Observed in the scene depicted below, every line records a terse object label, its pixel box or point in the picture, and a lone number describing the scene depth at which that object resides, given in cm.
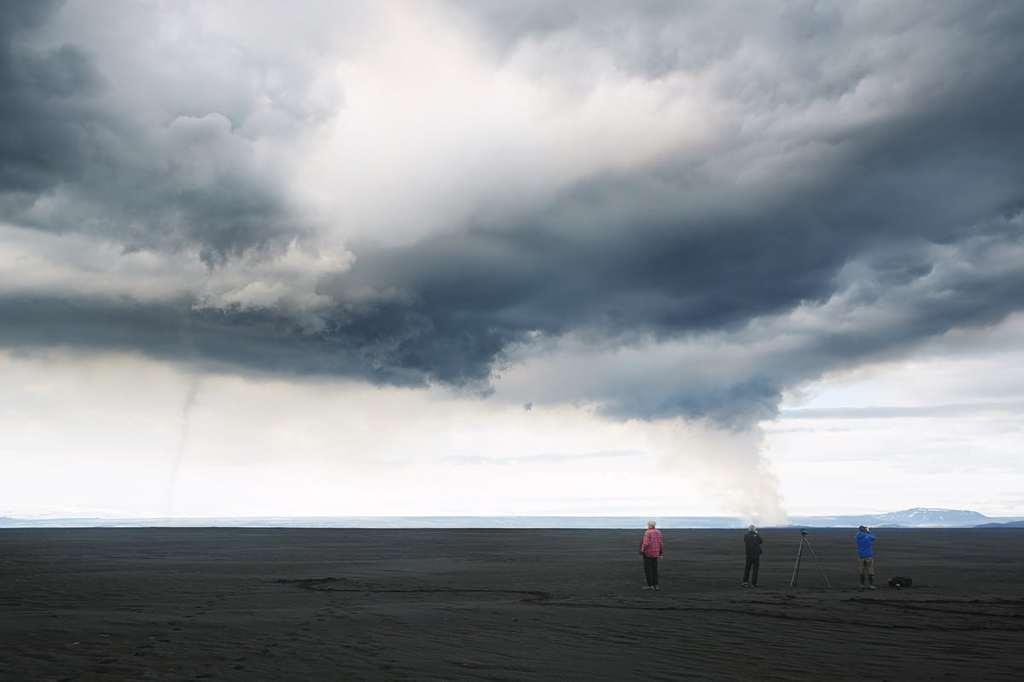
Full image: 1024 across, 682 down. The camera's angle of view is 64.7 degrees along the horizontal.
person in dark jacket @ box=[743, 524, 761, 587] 3102
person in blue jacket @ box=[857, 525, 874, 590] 3067
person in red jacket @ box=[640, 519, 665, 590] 2991
